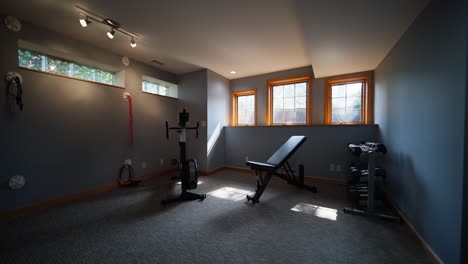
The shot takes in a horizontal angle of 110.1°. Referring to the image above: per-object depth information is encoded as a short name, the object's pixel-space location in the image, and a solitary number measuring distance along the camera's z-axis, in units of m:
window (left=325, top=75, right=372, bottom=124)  3.32
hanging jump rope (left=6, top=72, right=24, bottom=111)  2.05
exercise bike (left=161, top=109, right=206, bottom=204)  2.51
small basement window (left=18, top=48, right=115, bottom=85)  2.29
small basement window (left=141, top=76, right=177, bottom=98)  3.78
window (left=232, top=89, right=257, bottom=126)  4.44
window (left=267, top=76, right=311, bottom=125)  3.86
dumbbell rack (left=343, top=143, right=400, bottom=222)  1.97
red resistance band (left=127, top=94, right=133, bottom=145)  3.27
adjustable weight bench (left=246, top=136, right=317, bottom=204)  2.46
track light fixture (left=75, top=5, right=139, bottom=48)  2.00
